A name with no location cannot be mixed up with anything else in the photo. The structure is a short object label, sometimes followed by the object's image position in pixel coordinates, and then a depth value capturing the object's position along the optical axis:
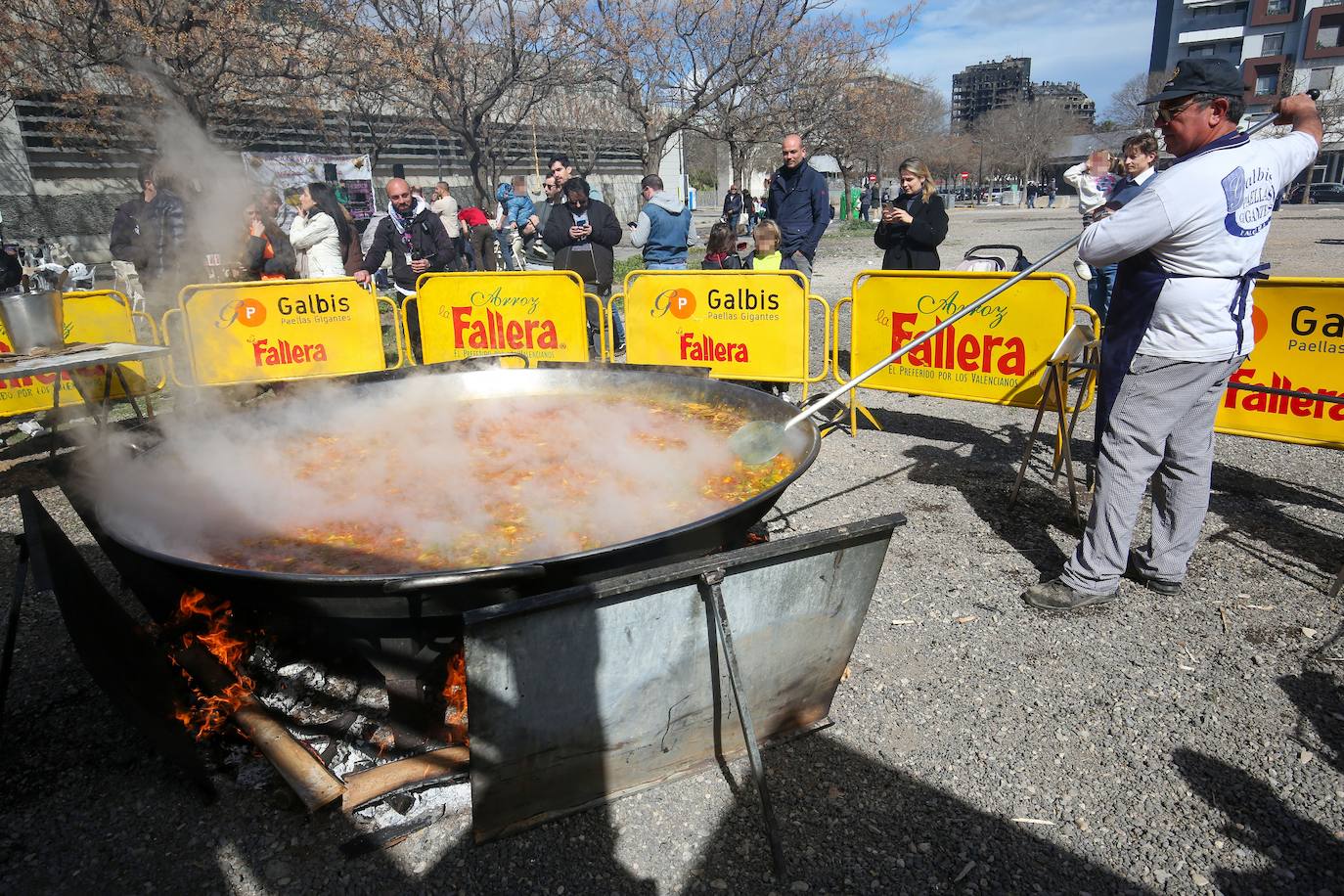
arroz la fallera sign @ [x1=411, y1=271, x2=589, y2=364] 7.47
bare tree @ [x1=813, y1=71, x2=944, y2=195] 23.50
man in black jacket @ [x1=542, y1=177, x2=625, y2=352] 8.81
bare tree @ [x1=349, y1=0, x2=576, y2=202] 14.12
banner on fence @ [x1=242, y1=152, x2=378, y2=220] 20.34
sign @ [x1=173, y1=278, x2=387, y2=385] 7.18
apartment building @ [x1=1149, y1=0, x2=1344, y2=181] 64.19
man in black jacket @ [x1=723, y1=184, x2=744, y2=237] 19.30
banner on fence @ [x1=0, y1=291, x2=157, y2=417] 6.50
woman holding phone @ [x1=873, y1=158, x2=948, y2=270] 7.64
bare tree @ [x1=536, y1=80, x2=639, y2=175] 29.69
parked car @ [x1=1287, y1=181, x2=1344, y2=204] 47.72
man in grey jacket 8.82
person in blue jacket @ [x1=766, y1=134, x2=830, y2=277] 8.34
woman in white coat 8.49
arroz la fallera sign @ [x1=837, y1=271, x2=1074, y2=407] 5.60
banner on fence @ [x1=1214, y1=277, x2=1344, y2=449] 4.61
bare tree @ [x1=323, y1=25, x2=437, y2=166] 14.02
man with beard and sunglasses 8.62
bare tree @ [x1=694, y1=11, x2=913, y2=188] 19.78
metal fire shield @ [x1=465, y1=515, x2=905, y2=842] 2.17
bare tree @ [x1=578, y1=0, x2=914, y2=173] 16.80
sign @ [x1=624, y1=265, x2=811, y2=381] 6.79
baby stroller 7.79
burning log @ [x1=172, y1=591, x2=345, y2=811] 2.54
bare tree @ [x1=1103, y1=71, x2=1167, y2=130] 65.62
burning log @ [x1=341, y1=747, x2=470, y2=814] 2.56
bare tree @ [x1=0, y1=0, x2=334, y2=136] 10.90
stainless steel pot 4.97
